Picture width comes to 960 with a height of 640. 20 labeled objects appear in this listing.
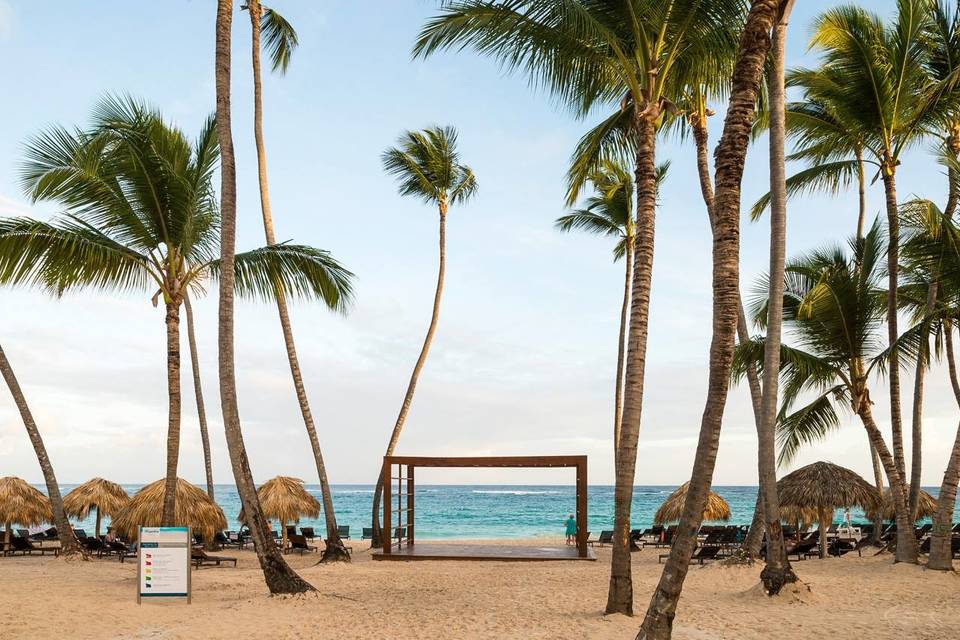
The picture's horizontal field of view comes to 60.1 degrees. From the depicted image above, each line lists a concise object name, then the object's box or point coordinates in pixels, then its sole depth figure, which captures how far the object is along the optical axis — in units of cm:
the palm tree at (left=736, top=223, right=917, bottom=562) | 1462
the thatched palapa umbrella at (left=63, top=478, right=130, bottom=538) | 2069
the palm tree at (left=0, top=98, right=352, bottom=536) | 1352
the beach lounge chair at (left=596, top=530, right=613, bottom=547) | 2271
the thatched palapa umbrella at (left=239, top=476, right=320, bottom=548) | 2086
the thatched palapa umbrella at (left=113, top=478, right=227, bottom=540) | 1728
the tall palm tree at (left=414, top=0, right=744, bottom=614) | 934
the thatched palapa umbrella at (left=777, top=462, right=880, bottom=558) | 1672
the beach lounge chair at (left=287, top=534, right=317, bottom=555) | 2023
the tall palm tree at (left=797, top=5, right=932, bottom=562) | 1427
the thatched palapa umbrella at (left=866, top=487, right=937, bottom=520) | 1910
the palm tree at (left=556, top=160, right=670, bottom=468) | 2314
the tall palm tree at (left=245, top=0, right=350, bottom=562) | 1670
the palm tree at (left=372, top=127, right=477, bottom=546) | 2262
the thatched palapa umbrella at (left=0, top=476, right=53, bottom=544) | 1933
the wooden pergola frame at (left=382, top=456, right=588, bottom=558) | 1686
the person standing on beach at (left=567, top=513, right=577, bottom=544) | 2412
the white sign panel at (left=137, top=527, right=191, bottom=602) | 1071
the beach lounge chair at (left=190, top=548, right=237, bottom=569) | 1587
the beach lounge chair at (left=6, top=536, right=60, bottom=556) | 1856
